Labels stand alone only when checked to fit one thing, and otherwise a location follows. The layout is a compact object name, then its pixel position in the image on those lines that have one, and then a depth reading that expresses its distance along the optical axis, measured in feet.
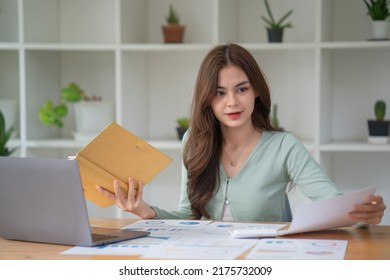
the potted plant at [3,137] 11.60
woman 7.86
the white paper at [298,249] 5.48
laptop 5.88
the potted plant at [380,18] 11.22
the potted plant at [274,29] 11.51
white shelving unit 11.71
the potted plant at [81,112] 12.10
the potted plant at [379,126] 11.36
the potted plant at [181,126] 12.11
